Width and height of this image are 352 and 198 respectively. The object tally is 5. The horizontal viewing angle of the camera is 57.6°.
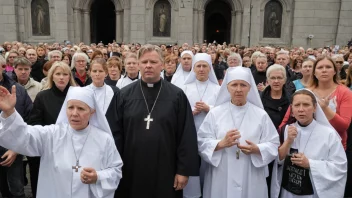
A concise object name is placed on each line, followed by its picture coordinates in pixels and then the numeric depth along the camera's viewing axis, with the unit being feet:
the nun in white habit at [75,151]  9.82
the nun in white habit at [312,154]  11.13
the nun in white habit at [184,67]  20.31
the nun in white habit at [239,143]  11.60
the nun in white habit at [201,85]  16.10
